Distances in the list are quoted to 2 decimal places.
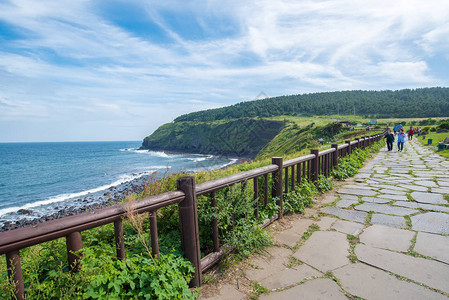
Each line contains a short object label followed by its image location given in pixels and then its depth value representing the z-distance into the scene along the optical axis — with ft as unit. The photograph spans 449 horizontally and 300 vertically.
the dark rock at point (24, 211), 65.60
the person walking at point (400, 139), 49.25
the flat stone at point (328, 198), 16.62
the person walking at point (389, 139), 51.23
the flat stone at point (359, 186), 19.62
